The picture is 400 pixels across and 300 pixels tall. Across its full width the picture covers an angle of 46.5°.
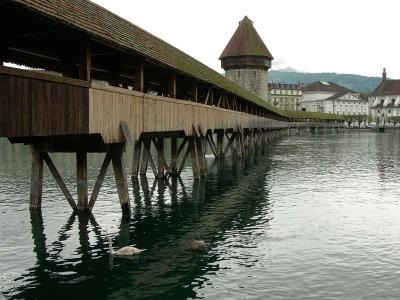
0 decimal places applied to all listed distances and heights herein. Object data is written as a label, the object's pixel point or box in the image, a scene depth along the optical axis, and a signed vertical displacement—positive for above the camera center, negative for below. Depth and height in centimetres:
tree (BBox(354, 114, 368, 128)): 14638 +450
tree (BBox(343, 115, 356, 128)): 14259 +428
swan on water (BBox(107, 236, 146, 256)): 1192 -302
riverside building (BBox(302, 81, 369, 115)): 15750 +1107
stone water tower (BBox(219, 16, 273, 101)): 7881 +1245
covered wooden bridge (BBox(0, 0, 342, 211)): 1023 +125
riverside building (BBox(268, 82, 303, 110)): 14700 +1211
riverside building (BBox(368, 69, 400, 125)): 15612 +1092
